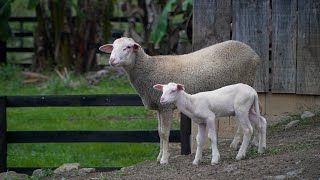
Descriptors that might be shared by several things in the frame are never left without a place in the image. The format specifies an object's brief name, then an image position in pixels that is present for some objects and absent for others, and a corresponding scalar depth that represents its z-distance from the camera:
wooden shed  17.36
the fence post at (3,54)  37.73
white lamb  14.32
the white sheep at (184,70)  15.75
